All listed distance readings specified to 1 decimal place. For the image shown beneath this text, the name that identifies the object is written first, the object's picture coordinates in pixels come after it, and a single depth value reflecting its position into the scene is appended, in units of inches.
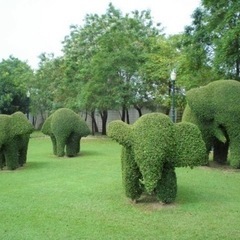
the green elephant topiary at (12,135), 426.3
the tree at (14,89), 1205.1
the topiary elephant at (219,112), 405.7
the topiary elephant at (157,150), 254.2
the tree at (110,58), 820.6
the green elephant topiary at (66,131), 562.2
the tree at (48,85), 1053.2
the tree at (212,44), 523.5
